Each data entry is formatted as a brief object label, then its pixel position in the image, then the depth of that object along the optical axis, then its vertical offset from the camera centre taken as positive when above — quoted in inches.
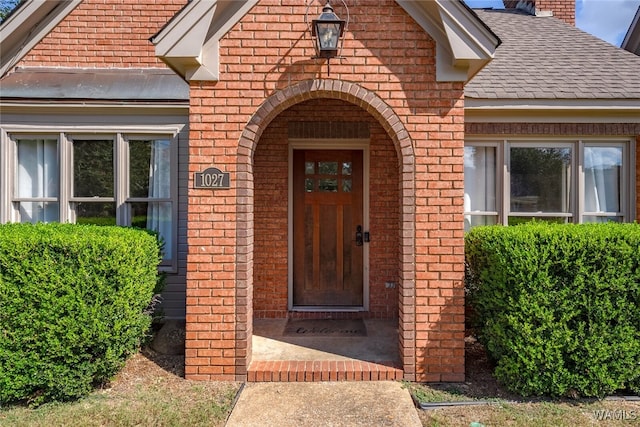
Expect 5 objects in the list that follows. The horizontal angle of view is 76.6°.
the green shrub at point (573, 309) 144.0 -34.4
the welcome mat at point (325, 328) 210.8 -63.0
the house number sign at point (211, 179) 162.2 +13.3
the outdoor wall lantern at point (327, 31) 151.9 +69.4
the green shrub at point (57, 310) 145.1 -35.7
